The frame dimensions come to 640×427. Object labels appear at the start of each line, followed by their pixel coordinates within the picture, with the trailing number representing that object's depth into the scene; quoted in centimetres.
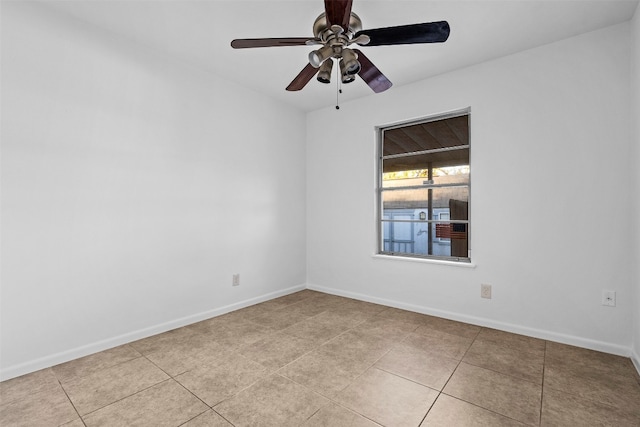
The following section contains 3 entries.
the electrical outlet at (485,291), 290
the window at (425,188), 322
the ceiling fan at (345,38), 163
